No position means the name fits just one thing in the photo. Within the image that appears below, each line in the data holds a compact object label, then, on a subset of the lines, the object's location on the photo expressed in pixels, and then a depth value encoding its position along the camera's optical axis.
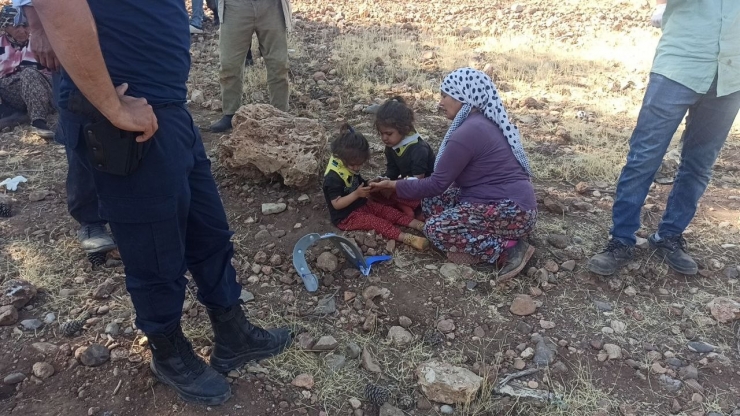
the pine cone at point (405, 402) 2.42
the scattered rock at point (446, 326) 2.83
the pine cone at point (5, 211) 3.73
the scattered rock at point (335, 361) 2.58
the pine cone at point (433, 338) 2.76
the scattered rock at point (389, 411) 2.34
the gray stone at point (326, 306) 2.93
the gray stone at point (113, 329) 2.68
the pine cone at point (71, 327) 2.67
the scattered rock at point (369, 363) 2.58
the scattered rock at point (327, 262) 3.23
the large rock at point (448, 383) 2.40
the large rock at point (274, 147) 3.85
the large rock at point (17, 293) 2.80
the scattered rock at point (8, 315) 2.69
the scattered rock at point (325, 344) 2.66
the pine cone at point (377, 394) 2.40
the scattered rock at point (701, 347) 2.75
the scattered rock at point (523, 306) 2.95
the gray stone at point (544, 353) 2.64
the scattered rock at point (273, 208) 3.79
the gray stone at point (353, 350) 2.66
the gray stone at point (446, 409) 2.40
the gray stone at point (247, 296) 3.00
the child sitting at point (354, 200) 3.49
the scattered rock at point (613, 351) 2.68
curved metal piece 3.15
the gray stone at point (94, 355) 2.47
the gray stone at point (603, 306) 3.01
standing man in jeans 2.81
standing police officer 1.62
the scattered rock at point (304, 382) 2.47
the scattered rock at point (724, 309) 2.91
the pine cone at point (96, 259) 3.22
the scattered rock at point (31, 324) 2.71
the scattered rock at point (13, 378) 2.37
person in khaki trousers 4.86
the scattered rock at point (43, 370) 2.41
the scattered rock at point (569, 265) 3.30
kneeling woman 3.17
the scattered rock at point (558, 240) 3.50
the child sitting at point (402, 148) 3.58
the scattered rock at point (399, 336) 2.74
